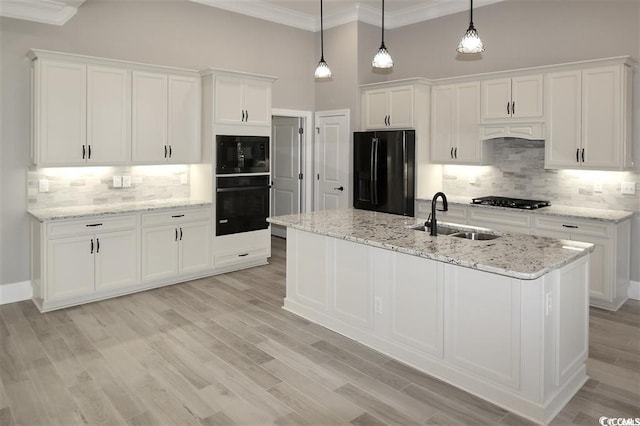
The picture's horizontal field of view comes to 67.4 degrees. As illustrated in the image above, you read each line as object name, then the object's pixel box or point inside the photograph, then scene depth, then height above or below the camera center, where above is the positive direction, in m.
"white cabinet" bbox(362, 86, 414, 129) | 6.28 +1.15
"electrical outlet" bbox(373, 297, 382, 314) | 3.68 -0.87
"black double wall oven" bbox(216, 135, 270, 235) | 5.91 +0.11
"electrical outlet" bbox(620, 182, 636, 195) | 5.01 +0.04
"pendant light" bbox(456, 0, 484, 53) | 3.38 +1.06
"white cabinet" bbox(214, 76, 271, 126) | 5.82 +1.14
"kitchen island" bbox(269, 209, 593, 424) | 2.79 -0.76
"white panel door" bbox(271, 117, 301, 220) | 7.72 +0.44
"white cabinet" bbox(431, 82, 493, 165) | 5.86 +0.83
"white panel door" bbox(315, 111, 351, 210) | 7.09 +0.47
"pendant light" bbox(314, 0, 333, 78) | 4.56 +1.16
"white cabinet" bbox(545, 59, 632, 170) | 4.73 +0.76
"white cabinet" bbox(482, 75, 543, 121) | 5.27 +1.06
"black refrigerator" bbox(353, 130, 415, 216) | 6.27 +0.29
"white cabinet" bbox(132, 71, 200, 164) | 5.35 +0.86
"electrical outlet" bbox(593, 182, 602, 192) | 5.24 +0.05
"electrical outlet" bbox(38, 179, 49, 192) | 5.02 +0.08
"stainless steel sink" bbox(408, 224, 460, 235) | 3.90 -0.31
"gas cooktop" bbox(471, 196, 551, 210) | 5.35 -0.12
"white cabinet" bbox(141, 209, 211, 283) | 5.30 -0.59
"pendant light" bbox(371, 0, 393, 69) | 4.12 +1.15
